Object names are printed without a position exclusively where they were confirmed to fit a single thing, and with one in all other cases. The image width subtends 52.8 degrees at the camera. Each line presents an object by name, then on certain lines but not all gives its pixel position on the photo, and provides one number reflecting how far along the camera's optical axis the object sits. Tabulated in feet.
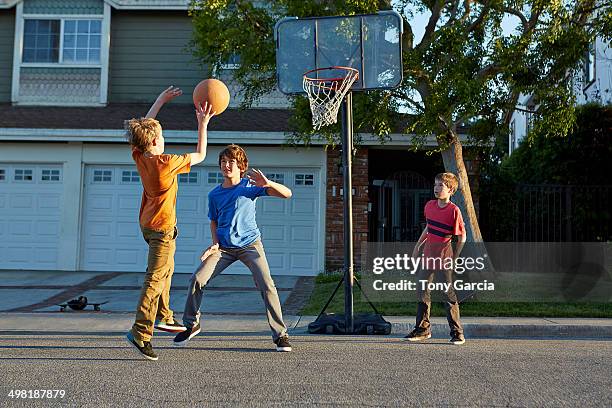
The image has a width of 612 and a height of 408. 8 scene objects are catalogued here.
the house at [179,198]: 46.32
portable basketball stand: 25.66
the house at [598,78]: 55.16
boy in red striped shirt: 21.35
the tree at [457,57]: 31.99
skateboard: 28.96
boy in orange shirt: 17.65
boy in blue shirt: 19.10
